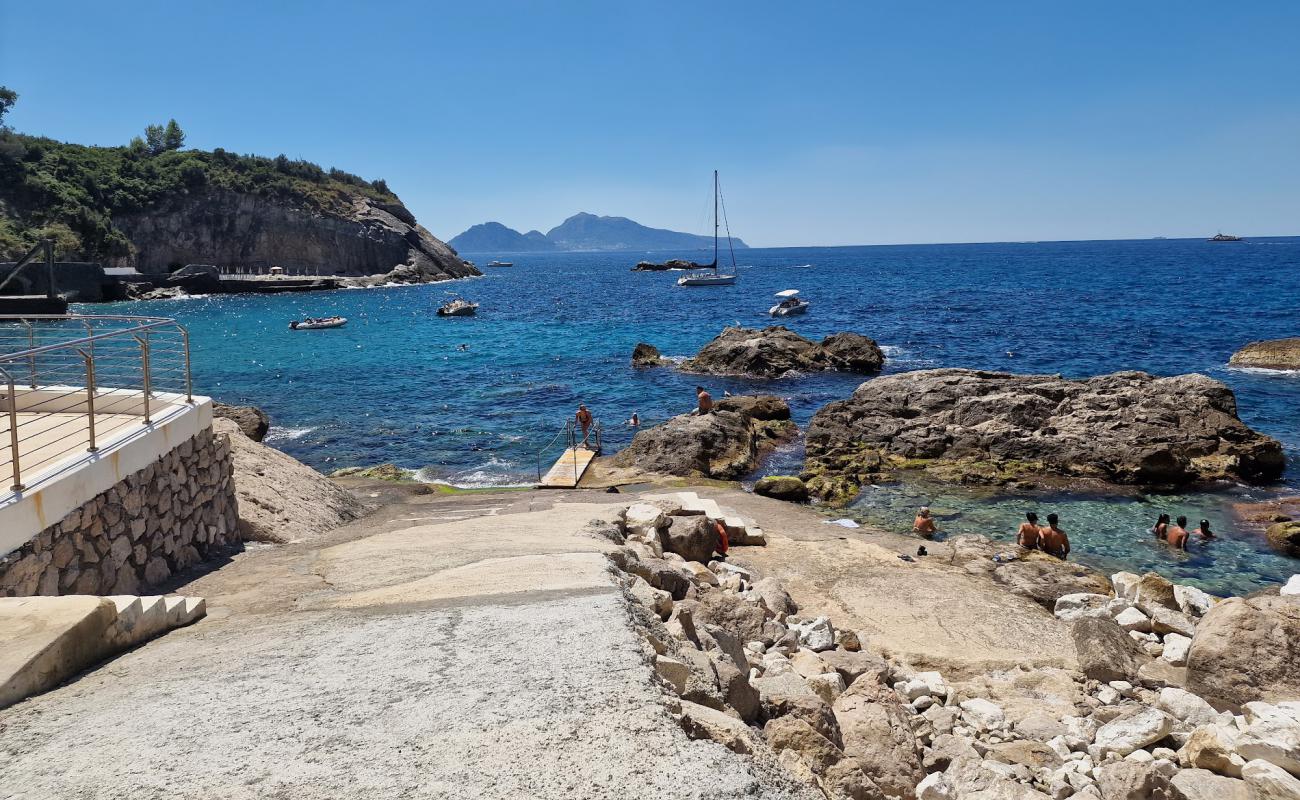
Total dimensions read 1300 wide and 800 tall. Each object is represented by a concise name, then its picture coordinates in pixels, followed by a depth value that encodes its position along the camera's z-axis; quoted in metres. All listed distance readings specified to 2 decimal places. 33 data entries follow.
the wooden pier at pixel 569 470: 20.88
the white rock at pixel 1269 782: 5.91
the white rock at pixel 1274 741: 6.30
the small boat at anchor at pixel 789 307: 64.44
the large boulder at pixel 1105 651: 9.00
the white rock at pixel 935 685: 8.26
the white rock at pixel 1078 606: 11.75
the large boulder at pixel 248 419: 23.97
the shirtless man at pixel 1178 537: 16.31
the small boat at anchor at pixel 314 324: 61.91
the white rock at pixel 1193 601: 11.63
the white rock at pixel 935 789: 5.85
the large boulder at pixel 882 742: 6.02
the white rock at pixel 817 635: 8.91
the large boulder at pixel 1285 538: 16.17
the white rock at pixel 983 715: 7.72
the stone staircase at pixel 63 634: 4.64
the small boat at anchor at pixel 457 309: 73.94
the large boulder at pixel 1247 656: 8.37
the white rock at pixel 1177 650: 9.85
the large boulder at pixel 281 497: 11.14
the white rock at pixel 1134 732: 6.88
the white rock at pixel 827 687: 7.22
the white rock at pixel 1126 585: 12.30
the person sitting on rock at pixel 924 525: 17.38
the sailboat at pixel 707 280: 105.00
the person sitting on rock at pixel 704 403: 26.36
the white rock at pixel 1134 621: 10.77
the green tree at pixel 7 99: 93.81
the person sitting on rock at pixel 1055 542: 15.66
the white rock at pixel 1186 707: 7.66
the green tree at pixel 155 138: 125.88
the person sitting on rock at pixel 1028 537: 15.82
